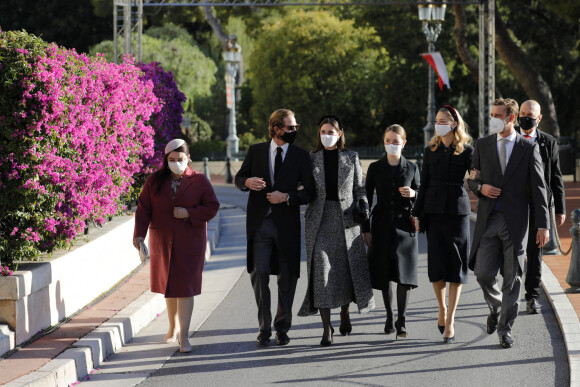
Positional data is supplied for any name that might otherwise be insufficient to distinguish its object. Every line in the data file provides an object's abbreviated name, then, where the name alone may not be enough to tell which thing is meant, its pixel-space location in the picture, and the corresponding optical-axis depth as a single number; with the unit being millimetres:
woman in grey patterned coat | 16812
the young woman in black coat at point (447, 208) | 16781
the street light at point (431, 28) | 55687
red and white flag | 55103
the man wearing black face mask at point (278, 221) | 16891
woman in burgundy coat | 16609
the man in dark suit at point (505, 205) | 16266
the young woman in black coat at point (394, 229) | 17109
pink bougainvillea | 16625
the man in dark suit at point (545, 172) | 18797
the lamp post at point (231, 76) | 86375
